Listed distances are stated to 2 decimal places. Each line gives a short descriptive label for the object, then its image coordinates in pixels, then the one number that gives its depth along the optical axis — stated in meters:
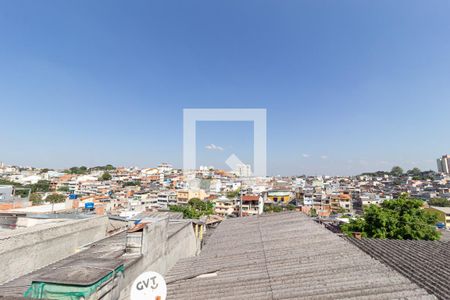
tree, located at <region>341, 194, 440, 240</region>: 12.43
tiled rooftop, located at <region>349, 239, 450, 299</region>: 3.71
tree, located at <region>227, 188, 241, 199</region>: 72.56
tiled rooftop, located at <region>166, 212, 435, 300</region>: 3.15
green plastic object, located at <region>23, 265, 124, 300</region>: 2.97
